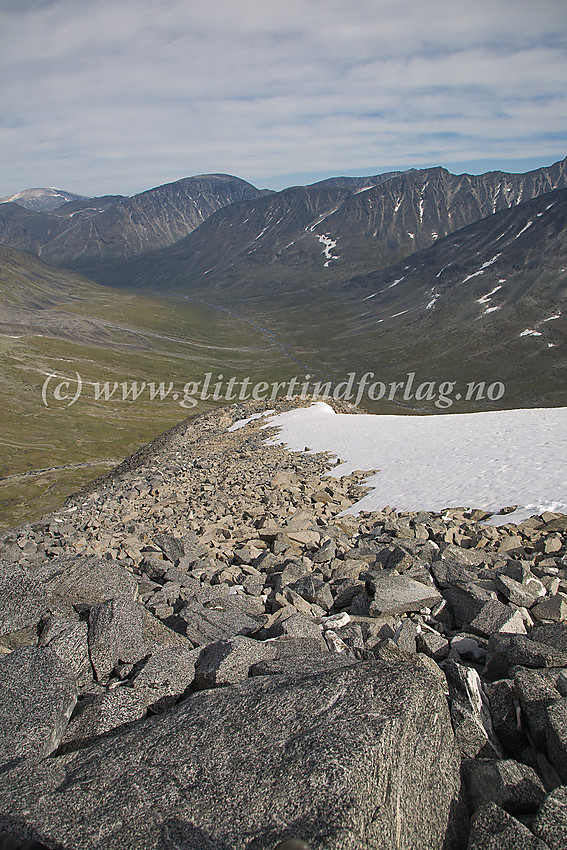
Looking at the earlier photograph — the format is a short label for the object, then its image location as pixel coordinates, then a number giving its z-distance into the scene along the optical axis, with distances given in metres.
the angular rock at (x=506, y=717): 5.55
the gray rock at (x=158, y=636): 8.23
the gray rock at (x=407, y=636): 7.49
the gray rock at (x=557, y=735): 4.89
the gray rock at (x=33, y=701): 5.80
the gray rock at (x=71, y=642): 7.64
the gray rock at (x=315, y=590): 10.31
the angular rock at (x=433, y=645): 7.50
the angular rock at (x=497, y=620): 7.96
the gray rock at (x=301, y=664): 6.20
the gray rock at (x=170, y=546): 14.82
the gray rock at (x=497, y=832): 4.06
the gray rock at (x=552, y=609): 8.52
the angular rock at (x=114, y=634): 7.77
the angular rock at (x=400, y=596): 9.14
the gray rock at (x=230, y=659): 6.55
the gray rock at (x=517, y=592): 9.16
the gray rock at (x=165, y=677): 6.58
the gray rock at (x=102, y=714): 6.05
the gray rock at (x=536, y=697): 5.29
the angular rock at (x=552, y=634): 6.88
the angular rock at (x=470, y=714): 5.39
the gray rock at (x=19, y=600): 9.18
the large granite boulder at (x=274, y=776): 4.24
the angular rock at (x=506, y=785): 4.66
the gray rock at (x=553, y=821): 4.04
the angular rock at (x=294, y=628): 7.96
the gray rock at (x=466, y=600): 8.82
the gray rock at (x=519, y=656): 6.25
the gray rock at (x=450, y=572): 10.06
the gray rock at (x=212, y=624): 8.48
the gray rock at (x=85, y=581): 9.98
